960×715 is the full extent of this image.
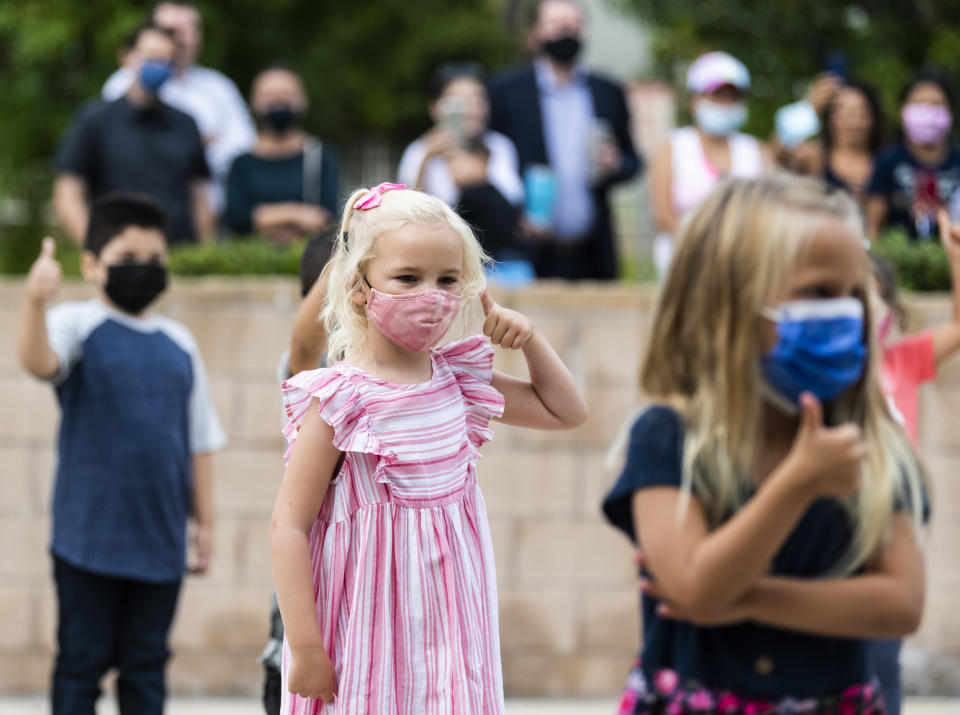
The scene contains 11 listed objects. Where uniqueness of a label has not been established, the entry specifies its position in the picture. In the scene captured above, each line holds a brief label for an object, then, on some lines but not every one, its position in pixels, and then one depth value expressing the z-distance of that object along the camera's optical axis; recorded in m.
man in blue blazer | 14.05
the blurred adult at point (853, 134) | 14.19
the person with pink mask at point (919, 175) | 13.55
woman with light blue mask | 13.30
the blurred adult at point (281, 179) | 13.59
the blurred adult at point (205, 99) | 14.98
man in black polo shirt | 13.27
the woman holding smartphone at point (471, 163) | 12.79
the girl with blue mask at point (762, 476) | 4.46
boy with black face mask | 8.72
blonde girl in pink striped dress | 6.00
